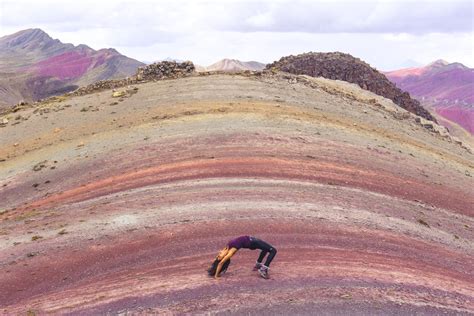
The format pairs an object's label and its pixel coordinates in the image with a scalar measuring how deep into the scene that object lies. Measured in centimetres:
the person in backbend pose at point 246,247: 1156
